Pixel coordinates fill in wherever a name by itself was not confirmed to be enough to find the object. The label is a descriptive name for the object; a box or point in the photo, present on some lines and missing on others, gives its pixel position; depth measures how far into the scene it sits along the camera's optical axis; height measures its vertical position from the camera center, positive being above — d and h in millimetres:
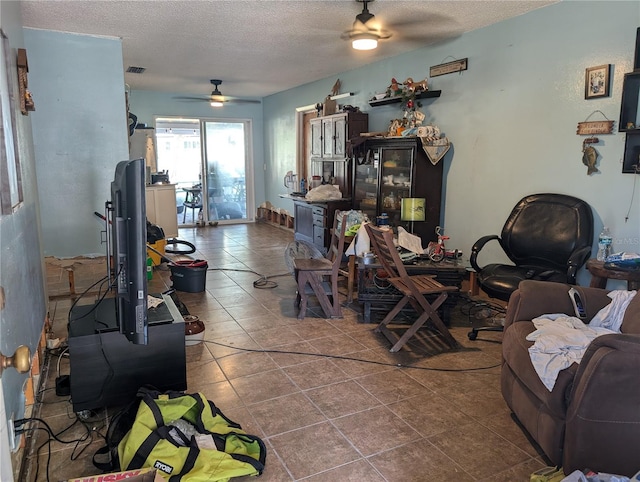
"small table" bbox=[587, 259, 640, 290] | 2746 -681
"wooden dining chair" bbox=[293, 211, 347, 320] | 3703 -916
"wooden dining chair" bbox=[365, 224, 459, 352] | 3115 -863
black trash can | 4453 -1082
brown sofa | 1685 -954
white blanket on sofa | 1889 -775
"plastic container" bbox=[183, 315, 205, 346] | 3250 -1178
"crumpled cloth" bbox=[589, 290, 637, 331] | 2227 -728
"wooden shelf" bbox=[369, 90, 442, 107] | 4567 +679
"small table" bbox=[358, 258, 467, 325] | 3572 -962
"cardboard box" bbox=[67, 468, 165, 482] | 1507 -1047
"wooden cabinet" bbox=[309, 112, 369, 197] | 5679 +269
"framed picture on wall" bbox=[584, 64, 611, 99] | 3152 +559
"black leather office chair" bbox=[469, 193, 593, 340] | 3225 -605
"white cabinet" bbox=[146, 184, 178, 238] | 6418 -608
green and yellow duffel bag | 1850 -1179
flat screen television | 1962 -353
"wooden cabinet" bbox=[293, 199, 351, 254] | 5742 -712
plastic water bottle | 3110 -571
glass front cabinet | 4539 -164
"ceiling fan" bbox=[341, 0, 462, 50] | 3393 +1191
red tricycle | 3699 -721
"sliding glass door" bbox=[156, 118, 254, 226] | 8711 -12
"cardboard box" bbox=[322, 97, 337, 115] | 6246 +766
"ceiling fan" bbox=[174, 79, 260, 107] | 7082 +1180
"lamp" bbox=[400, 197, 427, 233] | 4215 -418
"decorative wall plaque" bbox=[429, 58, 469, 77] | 4285 +914
